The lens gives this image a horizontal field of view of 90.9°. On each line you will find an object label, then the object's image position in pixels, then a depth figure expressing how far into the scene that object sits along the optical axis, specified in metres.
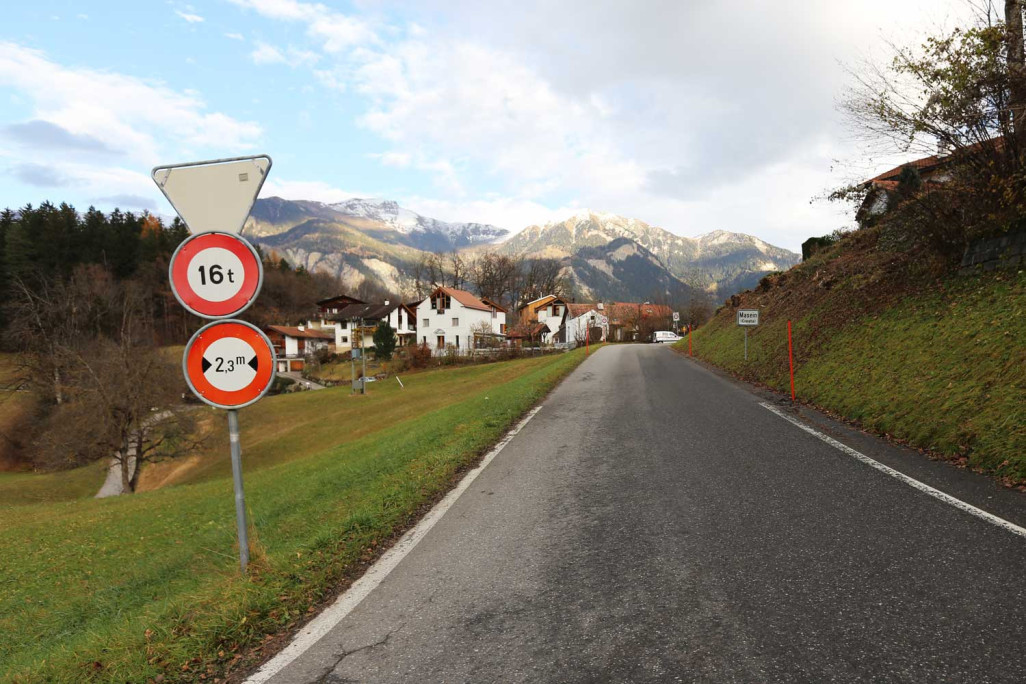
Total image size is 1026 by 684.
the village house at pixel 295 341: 77.94
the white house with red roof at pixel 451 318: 63.81
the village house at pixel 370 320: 78.19
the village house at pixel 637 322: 73.81
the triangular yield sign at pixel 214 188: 3.95
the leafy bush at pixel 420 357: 49.94
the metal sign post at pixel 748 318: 17.52
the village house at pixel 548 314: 82.77
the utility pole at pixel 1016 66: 9.81
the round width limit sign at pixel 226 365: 3.86
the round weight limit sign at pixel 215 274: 3.79
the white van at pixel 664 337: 61.44
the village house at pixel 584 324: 75.94
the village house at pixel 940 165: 10.88
